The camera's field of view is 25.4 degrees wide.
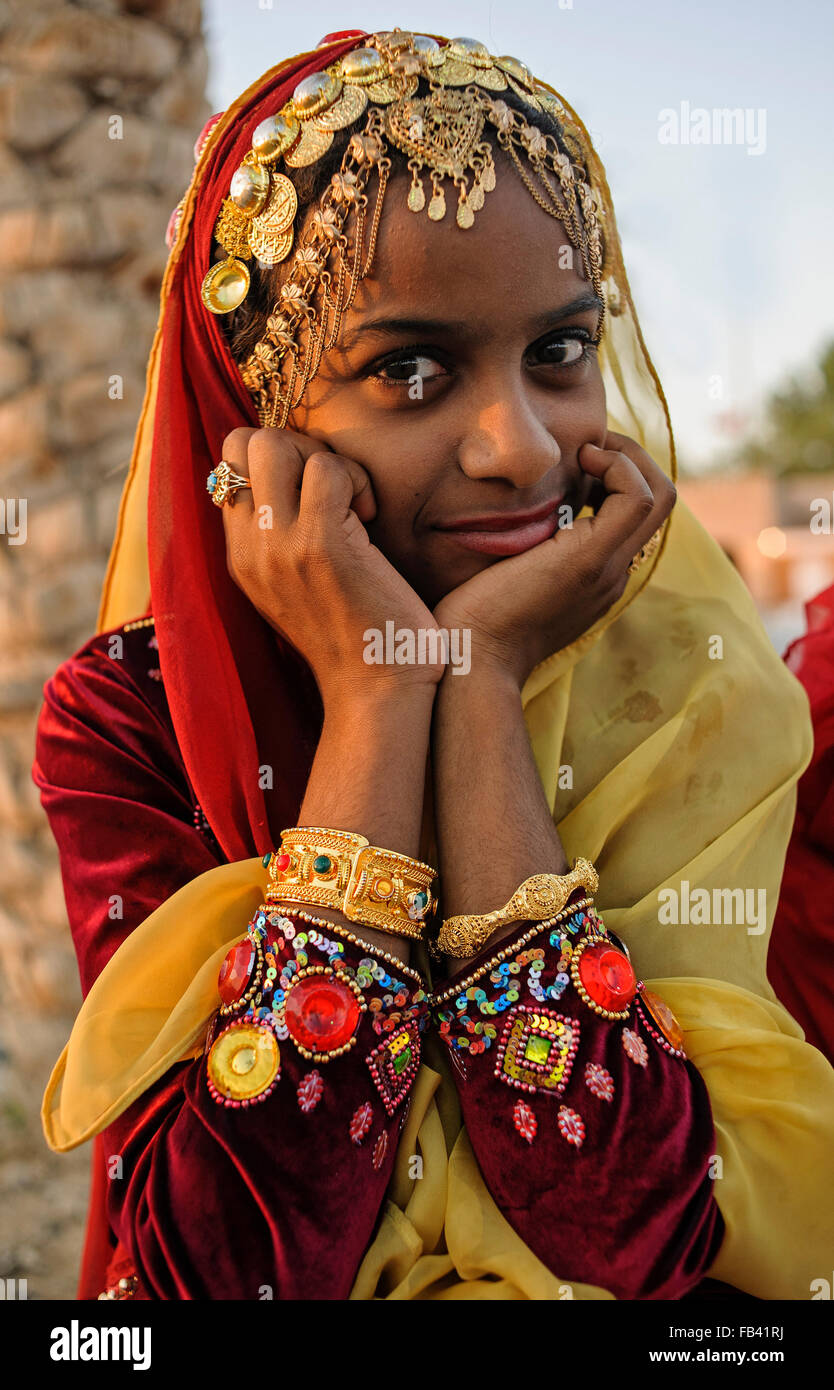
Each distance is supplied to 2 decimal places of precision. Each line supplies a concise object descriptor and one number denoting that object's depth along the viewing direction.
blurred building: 18.63
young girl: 0.57
